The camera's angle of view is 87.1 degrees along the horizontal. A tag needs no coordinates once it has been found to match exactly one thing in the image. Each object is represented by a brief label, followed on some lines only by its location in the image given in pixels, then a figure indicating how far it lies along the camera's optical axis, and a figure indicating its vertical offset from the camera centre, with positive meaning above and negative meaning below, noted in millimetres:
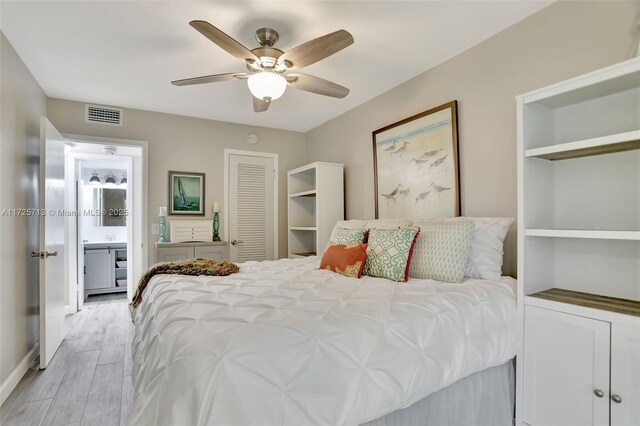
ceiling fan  1925 +979
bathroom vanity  5301 -891
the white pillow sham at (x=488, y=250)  2094 -249
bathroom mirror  5777 +100
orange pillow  2361 -353
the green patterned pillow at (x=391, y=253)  2199 -289
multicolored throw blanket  2367 -422
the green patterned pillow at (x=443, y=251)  2070 -256
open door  2713 -257
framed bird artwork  2723 +408
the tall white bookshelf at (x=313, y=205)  3947 +88
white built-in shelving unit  1449 -229
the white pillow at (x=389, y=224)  2738 -106
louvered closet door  4523 +48
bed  1034 -513
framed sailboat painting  4172 +231
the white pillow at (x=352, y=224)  3078 -126
